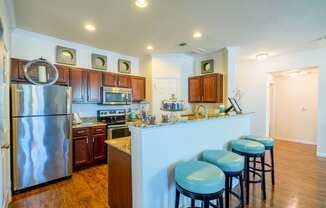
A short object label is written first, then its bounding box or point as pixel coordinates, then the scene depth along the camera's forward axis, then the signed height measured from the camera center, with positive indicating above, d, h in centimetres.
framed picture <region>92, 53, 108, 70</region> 421 +103
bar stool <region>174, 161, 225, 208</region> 137 -68
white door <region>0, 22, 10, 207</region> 171 -45
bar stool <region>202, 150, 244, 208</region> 181 -69
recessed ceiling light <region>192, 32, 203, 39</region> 332 +135
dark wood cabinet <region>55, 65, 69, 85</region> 341 +55
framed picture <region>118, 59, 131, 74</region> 473 +101
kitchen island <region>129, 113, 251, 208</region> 156 -56
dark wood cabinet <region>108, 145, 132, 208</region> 180 -89
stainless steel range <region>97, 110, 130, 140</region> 386 -50
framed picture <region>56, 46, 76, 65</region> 365 +103
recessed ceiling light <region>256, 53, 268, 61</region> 468 +127
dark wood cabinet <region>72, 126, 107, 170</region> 335 -95
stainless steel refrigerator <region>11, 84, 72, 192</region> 253 -53
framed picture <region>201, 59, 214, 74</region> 467 +99
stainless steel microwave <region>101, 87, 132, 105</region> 404 +13
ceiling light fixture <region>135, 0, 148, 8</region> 224 +134
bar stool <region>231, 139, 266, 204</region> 231 -70
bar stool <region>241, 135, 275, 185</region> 269 -68
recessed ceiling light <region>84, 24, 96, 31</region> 294 +134
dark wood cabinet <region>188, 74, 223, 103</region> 427 +34
